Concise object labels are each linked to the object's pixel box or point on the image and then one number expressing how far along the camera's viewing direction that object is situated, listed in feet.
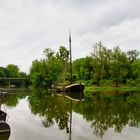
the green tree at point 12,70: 273.48
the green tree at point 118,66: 128.73
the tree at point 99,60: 125.63
